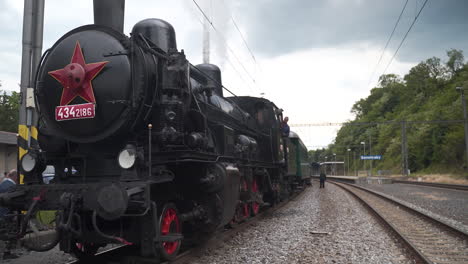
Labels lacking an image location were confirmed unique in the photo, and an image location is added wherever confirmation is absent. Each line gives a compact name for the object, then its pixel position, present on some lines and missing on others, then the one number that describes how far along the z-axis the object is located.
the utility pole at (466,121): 26.64
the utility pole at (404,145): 35.39
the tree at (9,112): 47.72
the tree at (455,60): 63.56
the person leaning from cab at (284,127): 13.32
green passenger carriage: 15.15
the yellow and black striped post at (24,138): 6.93
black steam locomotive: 4.67
